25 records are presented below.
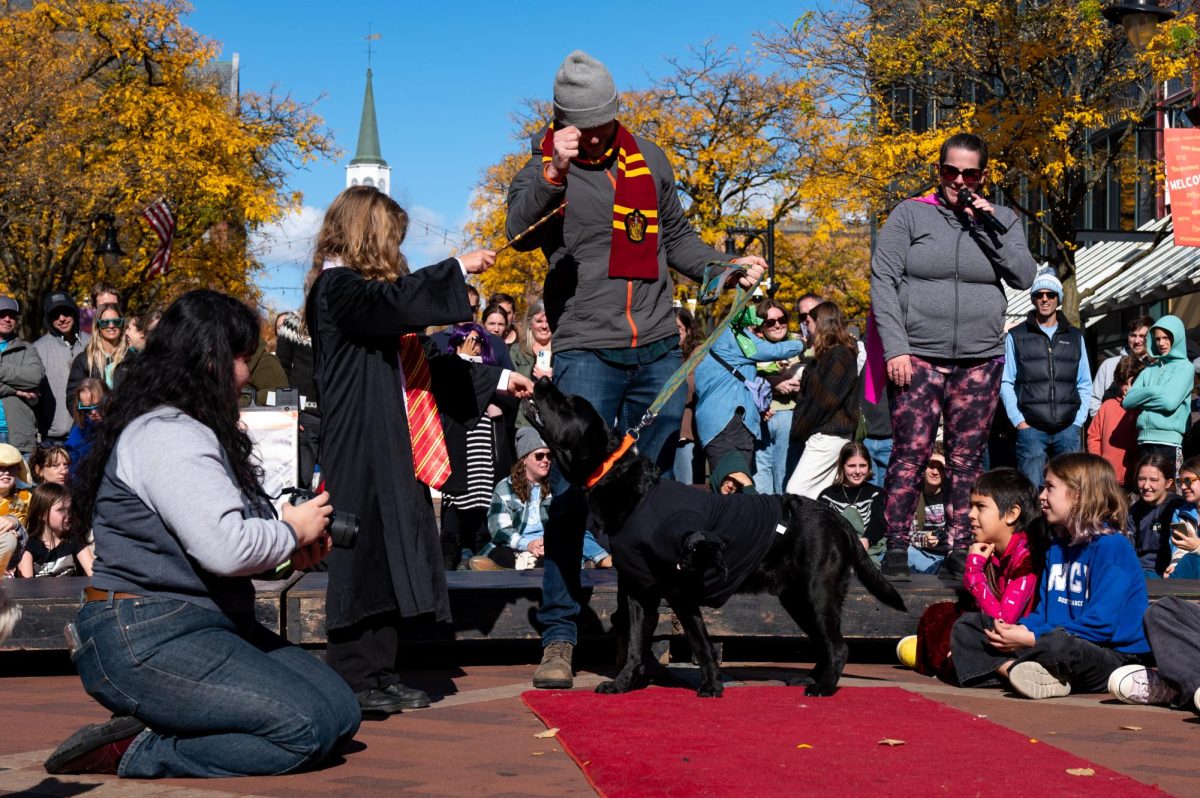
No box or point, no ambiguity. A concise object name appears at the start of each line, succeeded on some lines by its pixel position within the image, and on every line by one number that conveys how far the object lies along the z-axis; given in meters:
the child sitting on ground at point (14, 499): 8.71
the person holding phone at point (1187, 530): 8.03
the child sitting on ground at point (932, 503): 10.05
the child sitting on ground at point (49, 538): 8.95
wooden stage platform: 6.74
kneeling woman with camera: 4.36
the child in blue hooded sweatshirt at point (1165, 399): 11.05
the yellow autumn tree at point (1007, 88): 22.38
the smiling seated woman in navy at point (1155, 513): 8.73
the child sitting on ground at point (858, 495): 9.38
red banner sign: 15.12
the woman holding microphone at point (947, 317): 7.11
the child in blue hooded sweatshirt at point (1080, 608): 6.18
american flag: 29.91
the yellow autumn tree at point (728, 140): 41.34
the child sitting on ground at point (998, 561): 6.57
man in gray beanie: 6.19
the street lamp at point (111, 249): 26.86
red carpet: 4.26
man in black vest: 9.95
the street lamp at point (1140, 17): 18.19
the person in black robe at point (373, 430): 5.46
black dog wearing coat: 5.67
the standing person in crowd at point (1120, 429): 11.70
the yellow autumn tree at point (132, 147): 29.42
